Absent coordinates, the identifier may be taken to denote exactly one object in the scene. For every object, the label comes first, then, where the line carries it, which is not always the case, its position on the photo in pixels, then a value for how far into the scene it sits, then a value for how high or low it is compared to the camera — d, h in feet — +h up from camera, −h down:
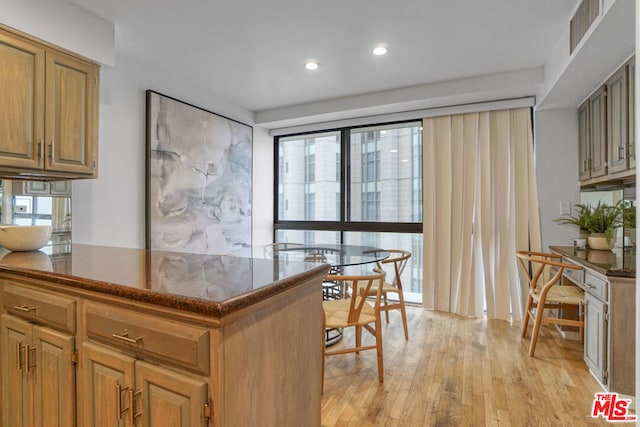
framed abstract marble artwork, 10.75 +1.30
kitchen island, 3.13 -1.35
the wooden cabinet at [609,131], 8.25 +2.33
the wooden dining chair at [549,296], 8.85 -2.13
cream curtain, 12.18 +0.22
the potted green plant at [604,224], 9.72 -0.23
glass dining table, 9.53 -1.19
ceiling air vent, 6.72 +4.06
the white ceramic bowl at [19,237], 6.35 -0.40
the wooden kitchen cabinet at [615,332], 7.11 -2.43
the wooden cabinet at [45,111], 6.55 +2.13
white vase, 9.69 -0.73
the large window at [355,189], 14.28 +1.21
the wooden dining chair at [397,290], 9.80 -2.21
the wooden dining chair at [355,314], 7.36 -2.24
